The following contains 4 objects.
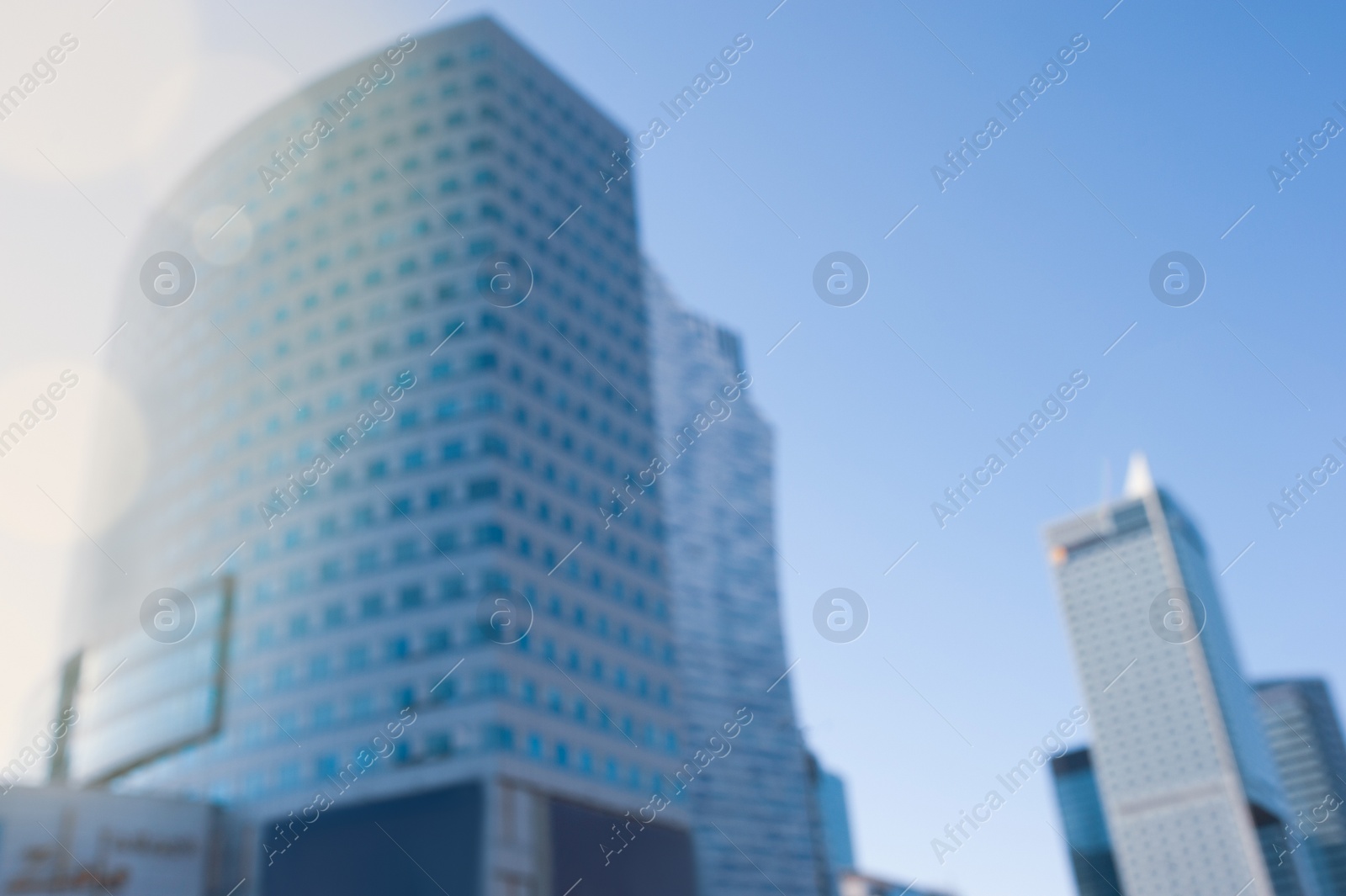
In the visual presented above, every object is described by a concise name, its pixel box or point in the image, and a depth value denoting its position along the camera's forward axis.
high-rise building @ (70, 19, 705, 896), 64.81
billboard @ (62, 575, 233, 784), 76.75
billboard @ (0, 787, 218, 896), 59.81
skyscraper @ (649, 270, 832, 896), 131.88
